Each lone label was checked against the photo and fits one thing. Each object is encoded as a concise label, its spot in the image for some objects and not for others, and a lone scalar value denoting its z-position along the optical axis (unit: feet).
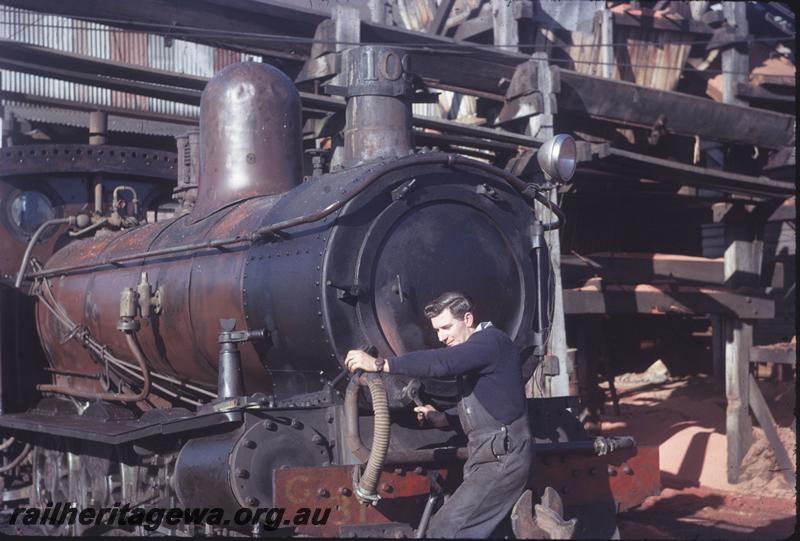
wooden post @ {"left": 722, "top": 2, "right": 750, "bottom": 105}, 38.60
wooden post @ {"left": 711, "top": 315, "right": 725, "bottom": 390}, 46.67
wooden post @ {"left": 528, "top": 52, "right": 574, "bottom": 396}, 28.96
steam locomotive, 15.81
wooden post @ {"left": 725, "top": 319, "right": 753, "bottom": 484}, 33.65
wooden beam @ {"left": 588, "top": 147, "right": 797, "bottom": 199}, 32.40
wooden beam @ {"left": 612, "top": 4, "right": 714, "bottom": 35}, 42.04
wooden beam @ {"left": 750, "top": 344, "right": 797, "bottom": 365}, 32.71
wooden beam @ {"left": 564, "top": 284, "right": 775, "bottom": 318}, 32.27
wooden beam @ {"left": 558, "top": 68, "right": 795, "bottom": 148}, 32.19
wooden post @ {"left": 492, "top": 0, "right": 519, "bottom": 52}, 33.76
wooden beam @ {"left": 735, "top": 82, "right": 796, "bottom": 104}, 38.47
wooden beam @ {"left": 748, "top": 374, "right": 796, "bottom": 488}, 33.14
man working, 15.12
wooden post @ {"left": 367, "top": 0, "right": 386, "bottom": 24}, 33.73
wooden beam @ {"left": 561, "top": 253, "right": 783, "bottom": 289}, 33.09
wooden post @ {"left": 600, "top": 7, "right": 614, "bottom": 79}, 40.09
